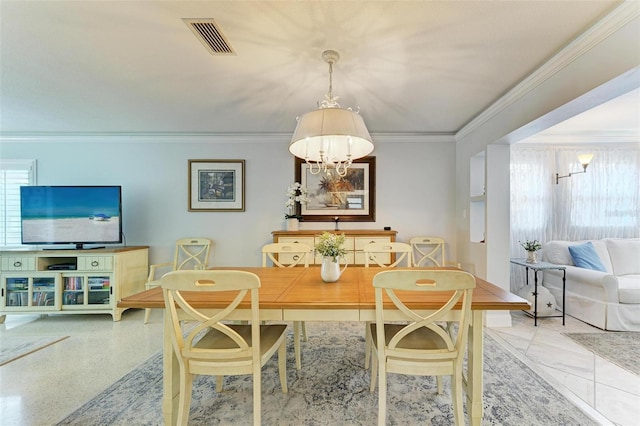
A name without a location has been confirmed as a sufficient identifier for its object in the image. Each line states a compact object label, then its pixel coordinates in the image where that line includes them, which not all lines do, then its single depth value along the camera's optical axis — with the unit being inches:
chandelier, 64.0
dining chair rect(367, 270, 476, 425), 51.3
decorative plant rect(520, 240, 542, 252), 133.0
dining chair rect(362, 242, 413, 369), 102.5
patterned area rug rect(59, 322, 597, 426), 64.8
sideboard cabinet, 140.6
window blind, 156.8
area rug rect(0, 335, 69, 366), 97.0
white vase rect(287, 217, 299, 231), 147.5
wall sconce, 142.5
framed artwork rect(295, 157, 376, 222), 156.3
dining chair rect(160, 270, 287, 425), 51.8
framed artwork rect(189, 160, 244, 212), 157.9
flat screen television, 139.2
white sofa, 112.0
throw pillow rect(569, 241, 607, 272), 130.8
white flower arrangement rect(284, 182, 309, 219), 149.9
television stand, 129.1
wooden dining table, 56.1
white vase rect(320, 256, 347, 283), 74.8
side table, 123.2
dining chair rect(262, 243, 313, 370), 101.5
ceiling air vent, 66.6
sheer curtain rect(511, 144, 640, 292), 151.0
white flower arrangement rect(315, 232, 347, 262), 74.6
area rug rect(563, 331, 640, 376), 89.5
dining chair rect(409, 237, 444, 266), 149.3
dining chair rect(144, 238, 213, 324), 151.9
